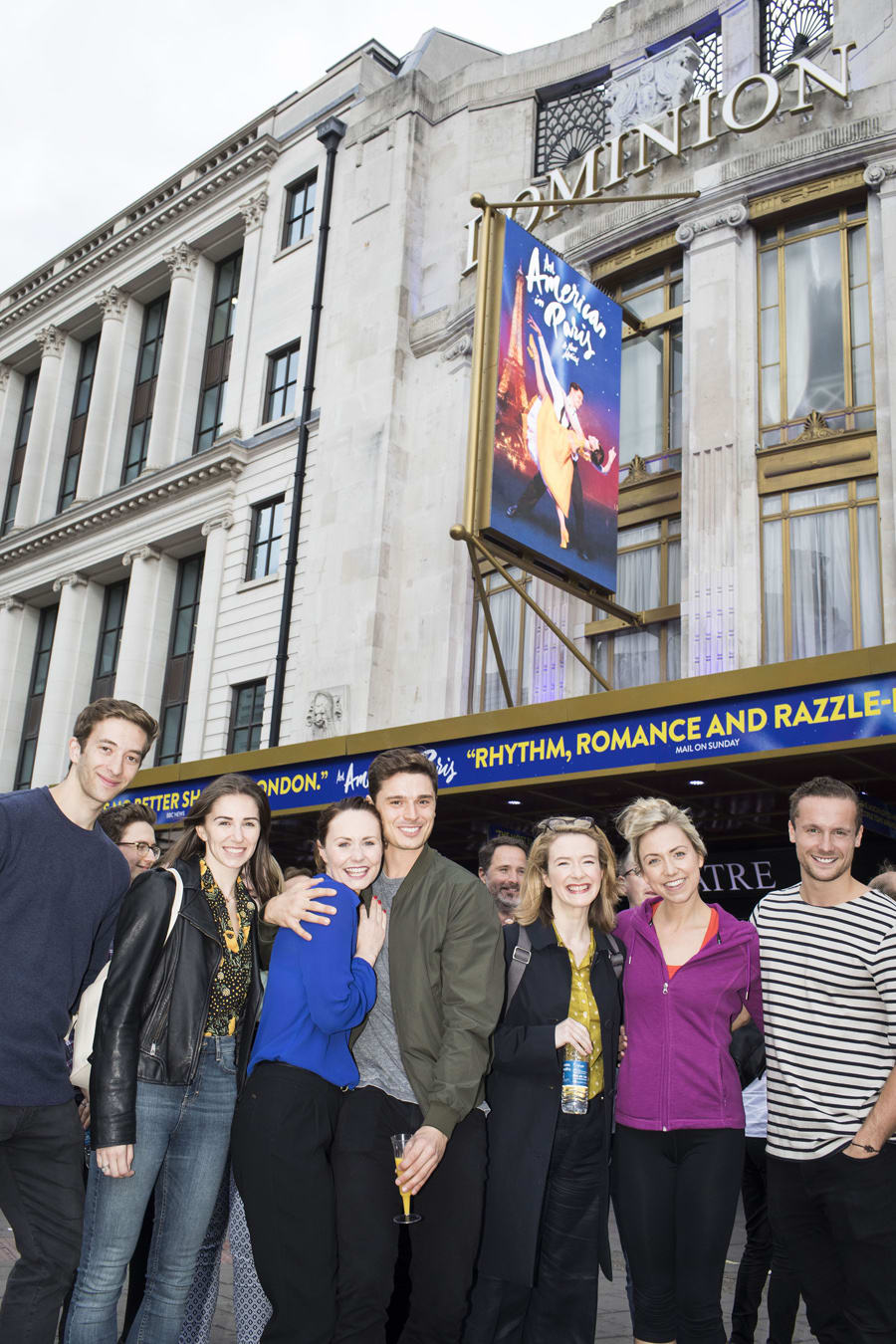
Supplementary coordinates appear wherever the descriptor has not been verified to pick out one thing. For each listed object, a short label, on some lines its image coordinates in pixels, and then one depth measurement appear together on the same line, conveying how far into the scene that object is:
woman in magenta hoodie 3.98
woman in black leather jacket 3.64
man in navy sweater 3.48
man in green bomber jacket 3.51
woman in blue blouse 3.45
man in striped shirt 3.82
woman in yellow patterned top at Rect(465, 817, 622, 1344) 4.03
